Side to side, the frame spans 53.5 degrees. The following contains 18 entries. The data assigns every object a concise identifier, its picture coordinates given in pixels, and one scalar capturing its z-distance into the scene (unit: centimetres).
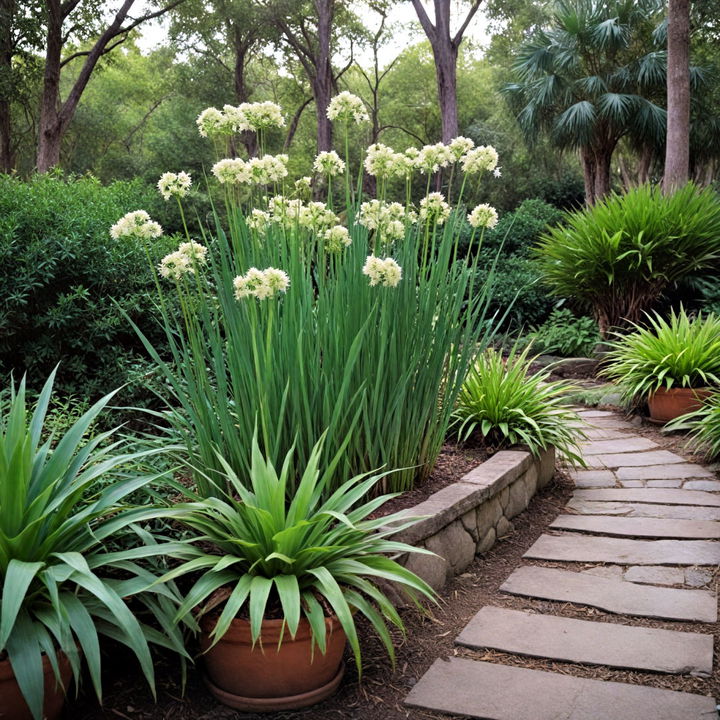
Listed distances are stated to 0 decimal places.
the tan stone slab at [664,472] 421
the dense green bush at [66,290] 390
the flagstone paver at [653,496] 374
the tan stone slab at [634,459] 451
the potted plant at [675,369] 530
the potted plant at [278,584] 196
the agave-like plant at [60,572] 167
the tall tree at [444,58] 1499
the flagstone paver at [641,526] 330
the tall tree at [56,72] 1295
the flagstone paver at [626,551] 304
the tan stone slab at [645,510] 354
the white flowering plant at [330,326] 249
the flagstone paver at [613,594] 257
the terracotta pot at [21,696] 174
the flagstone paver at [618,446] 484
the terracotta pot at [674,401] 521
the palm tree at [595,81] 1480
